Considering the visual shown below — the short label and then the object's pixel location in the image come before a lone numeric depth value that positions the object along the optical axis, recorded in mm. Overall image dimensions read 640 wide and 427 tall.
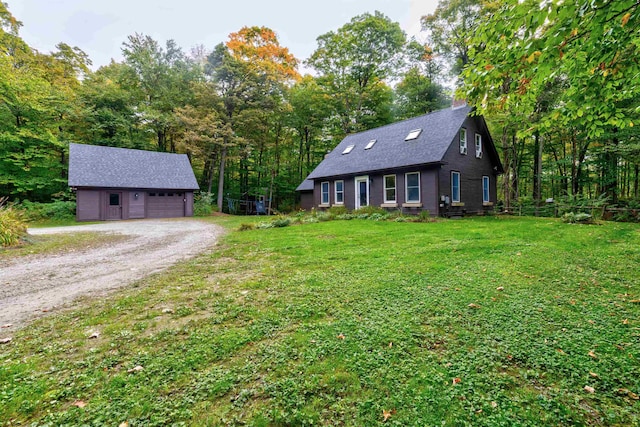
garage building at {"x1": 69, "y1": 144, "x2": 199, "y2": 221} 17281
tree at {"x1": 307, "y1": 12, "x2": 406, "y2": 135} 23219
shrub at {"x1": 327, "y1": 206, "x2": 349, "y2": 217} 14378
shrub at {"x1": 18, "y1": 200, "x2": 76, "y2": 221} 16438
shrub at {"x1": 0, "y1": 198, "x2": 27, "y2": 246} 7230
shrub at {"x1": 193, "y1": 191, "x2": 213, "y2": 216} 21156
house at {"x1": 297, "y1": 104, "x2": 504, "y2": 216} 12875
